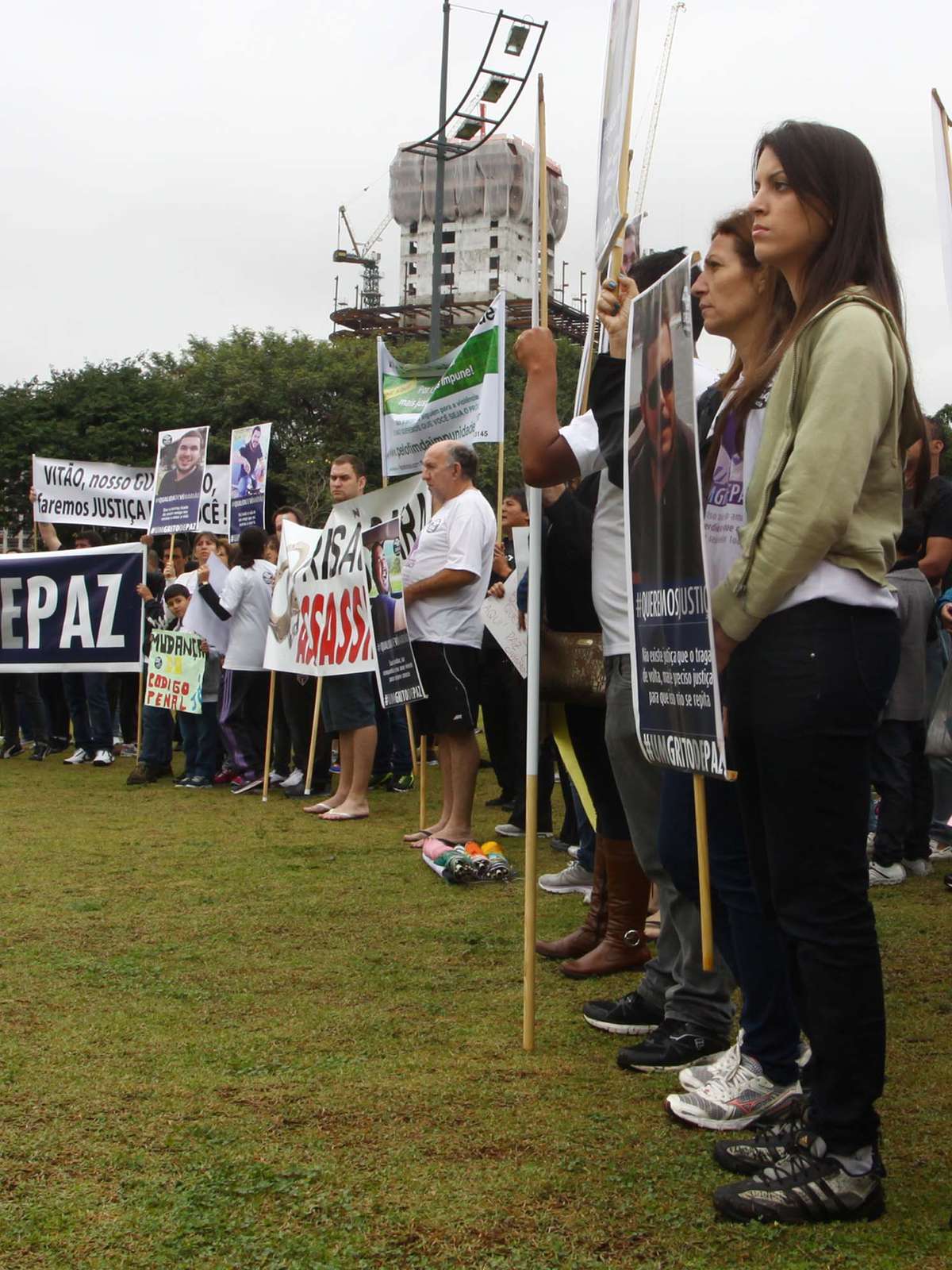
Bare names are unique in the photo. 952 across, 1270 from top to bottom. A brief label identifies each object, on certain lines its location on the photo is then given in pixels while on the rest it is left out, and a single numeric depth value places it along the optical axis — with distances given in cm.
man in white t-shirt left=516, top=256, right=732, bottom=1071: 354
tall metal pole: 1900
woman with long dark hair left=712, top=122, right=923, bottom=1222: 250
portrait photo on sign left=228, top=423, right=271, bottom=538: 1273
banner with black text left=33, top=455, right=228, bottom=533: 1423
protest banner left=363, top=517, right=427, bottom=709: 750
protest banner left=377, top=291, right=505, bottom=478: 865
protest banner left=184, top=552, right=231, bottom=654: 1074
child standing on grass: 1052
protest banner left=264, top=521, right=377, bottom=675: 852
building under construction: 11375
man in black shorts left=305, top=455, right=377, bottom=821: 855
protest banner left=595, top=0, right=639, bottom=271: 348
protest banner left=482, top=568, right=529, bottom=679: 550
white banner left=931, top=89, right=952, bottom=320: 454
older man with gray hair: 715
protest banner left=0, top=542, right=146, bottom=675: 1157
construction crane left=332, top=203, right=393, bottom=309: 12869
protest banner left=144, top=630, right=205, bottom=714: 1045
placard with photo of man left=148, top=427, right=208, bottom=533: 1311
